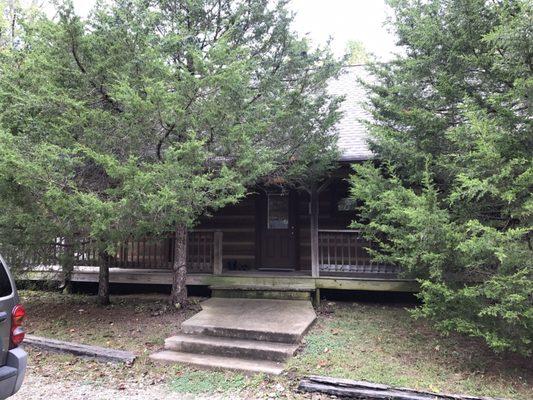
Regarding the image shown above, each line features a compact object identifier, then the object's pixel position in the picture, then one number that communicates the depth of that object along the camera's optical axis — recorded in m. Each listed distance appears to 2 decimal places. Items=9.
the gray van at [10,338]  3.36
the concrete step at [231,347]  5.30
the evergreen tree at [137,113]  5.40
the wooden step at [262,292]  7.71
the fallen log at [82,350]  5.50
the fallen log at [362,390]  4.21
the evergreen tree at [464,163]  4.43
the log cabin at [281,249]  8.02
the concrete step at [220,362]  5.00
